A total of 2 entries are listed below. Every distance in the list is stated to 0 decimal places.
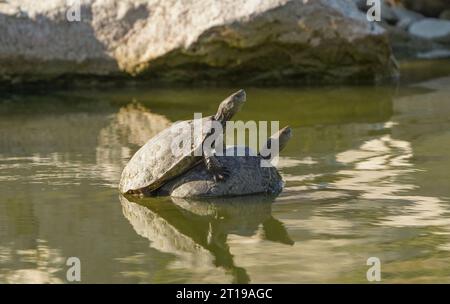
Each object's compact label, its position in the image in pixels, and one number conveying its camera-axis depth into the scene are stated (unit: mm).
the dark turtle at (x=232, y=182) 10960
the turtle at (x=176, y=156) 10840
